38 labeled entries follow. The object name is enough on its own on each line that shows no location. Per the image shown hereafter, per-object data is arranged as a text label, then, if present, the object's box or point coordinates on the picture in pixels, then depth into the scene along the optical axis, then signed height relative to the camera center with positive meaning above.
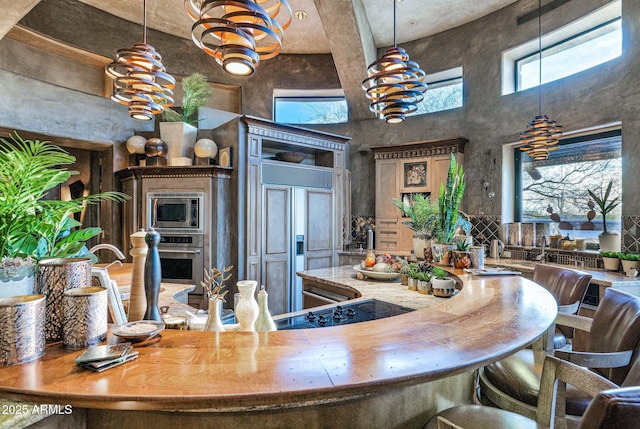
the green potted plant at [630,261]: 3.38 -0.48
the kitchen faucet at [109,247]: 1.52 -0.16
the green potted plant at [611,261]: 3.66 -0.51
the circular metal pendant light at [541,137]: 3.65 +0.86
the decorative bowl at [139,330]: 1.11 -0.39
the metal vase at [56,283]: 1.09 -0.22
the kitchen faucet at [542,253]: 4.45 -0.52
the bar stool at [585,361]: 1.49 -0.73
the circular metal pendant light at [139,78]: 2.51 +1.07
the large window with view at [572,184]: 4.19 +0.41
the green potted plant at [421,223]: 3.43 -0.09
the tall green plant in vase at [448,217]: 3.04 -0.03
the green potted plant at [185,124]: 5.27 +1.43
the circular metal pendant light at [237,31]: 1.61 +0.95
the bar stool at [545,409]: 1.07 -0.67
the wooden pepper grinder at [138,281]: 1.31 -0.26
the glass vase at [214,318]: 1.36 -0.42
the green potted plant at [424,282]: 2.62 -0.53
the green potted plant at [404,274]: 2.95 -0.53
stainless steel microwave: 5.06 +0.05
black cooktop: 2.02 -0.65
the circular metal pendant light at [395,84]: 2.51 +0.99
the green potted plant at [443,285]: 2.46 -0.52
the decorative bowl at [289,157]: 5.61 +0.97
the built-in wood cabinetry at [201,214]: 5.06 -0.01
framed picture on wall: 5.86 +0.70
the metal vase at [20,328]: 0.92 -0.32
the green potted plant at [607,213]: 3.80 +0.01
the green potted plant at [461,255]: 2.79 -0.35
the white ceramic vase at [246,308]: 1.35 -0.38
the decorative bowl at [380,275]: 3.12 -0.56
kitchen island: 0.84 -0.45
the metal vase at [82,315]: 1.04 -0.32
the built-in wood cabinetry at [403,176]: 5.64 +0.67
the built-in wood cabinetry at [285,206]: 5.08 +0.14
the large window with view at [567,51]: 4.16 +2.25
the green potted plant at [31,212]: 1.06 +0.01
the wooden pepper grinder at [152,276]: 1.29 -0.23
